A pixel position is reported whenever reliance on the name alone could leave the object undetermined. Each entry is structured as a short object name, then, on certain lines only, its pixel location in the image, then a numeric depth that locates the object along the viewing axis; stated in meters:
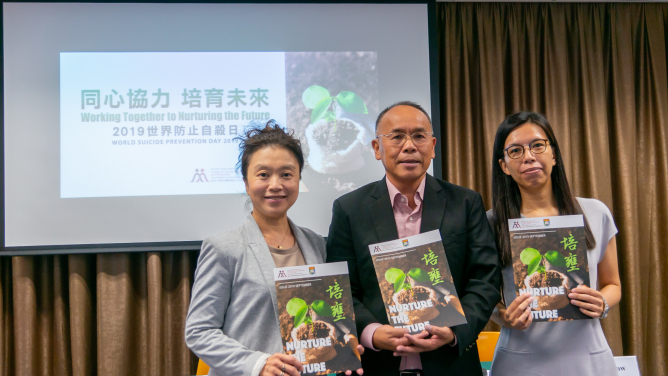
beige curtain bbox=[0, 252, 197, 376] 3.00
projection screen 2.96
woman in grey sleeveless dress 1.46
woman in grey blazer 1.29
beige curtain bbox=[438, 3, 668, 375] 3.45
